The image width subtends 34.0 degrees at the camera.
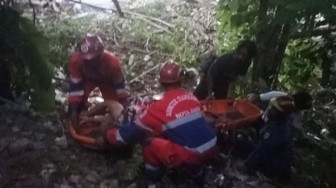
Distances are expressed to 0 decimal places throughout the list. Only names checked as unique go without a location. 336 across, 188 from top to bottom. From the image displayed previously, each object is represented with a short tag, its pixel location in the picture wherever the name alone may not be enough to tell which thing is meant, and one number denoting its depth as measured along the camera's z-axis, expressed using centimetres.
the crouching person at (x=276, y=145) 562
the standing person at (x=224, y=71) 646
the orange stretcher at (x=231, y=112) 605
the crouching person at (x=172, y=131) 516
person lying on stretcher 614
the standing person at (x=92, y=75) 599
